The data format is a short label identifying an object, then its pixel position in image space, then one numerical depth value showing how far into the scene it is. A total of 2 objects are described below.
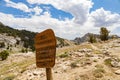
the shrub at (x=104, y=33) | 17.84
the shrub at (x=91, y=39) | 17.91
